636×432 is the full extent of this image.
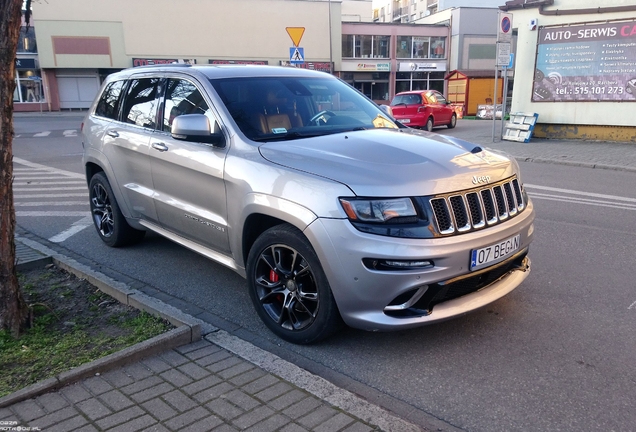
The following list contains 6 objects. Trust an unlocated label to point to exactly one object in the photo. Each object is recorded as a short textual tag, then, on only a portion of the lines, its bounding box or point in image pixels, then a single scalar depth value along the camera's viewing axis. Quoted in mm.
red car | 21250
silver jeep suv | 3170
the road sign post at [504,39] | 14750
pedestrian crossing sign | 14039
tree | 3379
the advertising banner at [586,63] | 14180
